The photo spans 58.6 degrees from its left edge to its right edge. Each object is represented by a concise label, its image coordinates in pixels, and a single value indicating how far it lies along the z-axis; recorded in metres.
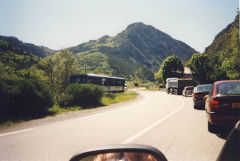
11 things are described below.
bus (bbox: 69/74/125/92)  29.24
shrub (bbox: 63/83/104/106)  17.73
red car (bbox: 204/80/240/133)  5.88
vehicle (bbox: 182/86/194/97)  30.84
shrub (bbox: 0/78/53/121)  10.84
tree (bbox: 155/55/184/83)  76.38
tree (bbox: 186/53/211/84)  44.84
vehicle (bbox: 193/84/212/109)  13.53
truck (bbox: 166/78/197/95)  37.47
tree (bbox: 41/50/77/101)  31.46
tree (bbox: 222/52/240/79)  32.38
